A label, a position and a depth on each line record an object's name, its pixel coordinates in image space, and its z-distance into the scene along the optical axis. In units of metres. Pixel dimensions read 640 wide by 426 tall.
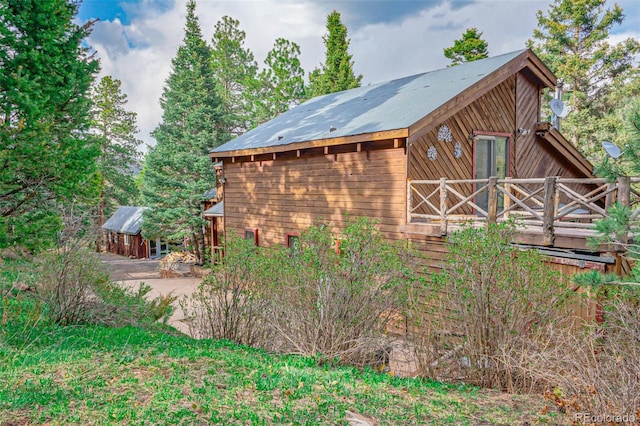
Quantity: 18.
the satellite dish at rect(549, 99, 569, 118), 12.12
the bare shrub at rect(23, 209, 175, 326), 6.52
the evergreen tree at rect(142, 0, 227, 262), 22.00
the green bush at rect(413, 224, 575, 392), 4.91
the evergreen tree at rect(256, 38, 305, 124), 31.00
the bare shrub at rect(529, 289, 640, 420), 3.68
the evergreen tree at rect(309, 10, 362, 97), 29.17
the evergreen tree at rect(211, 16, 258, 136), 37.06
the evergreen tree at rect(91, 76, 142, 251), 32.06
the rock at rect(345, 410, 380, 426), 3.43
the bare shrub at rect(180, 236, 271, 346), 6.40
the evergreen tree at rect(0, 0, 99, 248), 10.26
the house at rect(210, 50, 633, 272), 9.17
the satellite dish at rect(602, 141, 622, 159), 4.96
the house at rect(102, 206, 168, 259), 28.30
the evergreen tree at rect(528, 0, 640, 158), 24.00
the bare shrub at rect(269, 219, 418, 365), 5.43
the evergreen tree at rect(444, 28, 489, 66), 27.48
